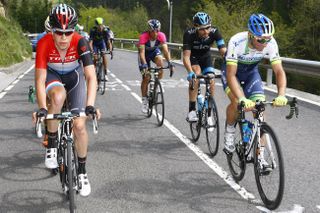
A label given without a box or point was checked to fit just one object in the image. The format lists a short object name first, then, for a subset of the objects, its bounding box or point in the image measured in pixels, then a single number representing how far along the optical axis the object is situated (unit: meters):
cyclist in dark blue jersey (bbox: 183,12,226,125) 7.51
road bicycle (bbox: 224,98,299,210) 4.58
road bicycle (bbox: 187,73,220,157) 6.84
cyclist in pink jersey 9.34
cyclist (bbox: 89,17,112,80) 13.97
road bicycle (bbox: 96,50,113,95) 13.26
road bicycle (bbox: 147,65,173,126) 9.12
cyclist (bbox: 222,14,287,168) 4.84
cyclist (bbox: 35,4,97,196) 4.53
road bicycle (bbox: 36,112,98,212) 4.18
